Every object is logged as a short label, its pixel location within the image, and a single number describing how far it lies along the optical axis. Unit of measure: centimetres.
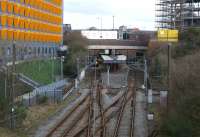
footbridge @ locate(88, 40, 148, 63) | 11269
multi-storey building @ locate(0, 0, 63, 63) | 6256
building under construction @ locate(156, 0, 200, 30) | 10175
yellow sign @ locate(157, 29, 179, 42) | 6951
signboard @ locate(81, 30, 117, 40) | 13325
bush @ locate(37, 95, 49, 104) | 4216
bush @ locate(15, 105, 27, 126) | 2977
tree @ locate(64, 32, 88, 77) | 7669
